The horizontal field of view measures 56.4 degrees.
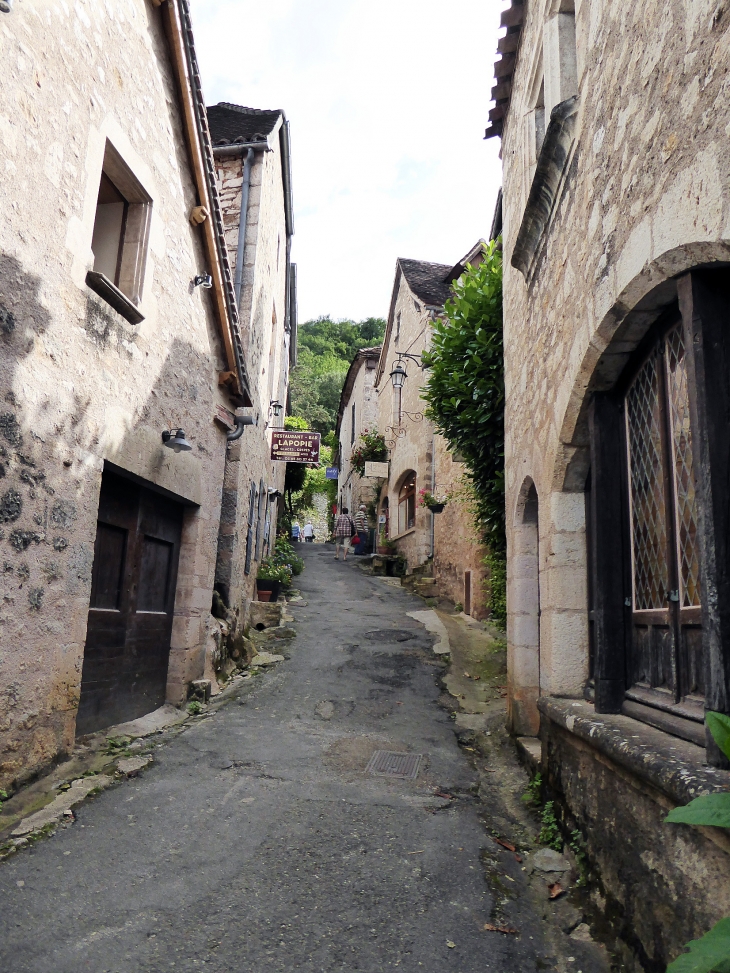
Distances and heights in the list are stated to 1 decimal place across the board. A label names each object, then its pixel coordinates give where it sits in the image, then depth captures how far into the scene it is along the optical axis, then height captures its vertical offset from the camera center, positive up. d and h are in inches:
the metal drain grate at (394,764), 177.8 -43.5
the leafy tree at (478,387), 262.4 +84.5
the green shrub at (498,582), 279.3 +9.4
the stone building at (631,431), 84.2 +32.9
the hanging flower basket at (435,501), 502.6 +74.9
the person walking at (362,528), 795.4 +83.9
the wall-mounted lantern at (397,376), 494.3 +164.9
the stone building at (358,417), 852.0 +244.2
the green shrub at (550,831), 135.2 -45.2
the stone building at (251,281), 313.4 +160.4
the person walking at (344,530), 768.9 +78.5
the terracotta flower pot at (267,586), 397.4 +6.1
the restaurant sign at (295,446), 413.1 +92.0
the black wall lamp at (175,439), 203.2 +45.5
